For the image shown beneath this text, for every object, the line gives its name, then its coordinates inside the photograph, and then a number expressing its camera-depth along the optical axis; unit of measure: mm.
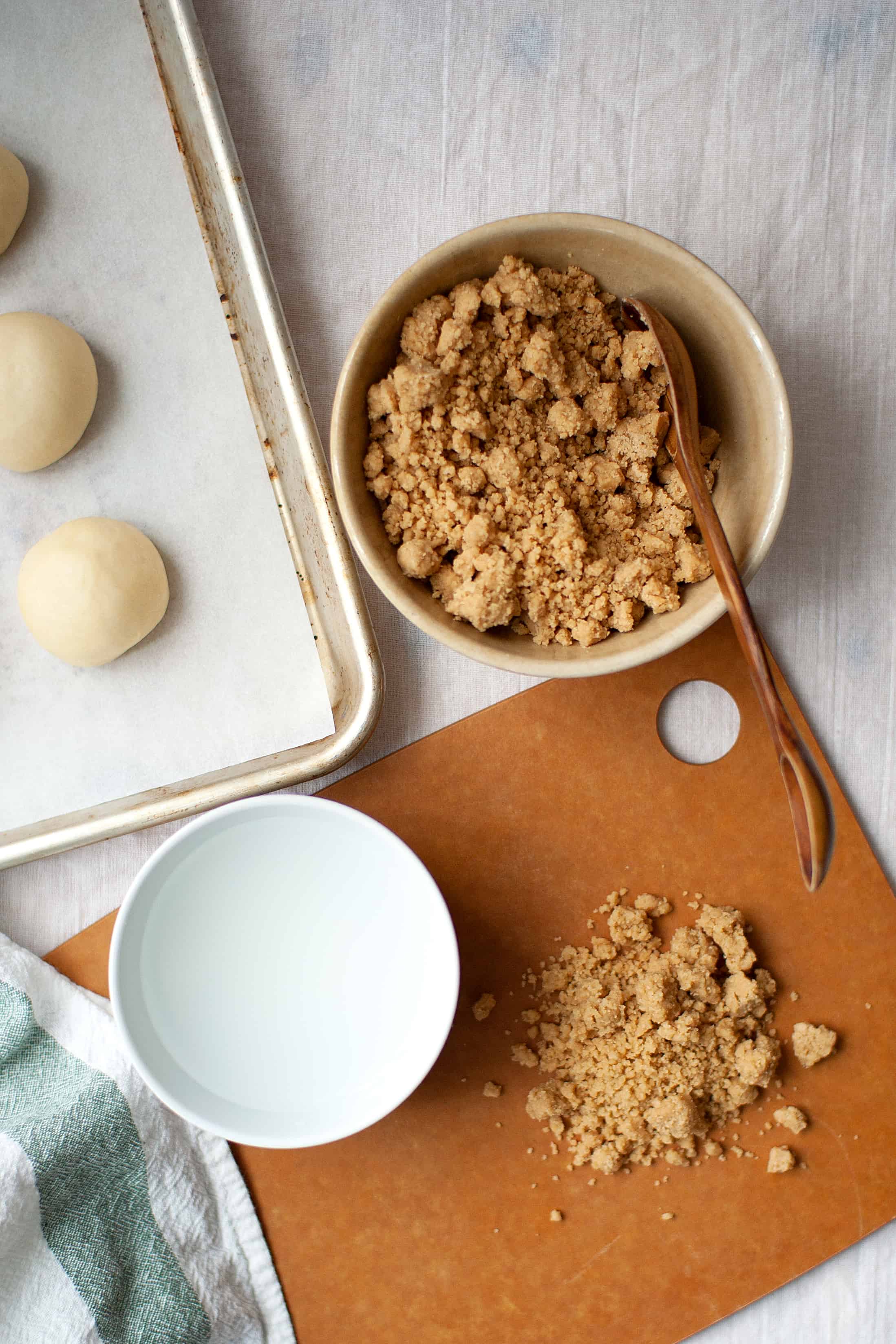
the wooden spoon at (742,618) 505
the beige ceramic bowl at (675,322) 560
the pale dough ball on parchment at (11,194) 657
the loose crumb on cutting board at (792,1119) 695
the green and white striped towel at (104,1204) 678
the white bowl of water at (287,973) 643
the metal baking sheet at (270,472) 669
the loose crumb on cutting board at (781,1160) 695
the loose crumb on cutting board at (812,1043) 691
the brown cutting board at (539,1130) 705
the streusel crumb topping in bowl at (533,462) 568
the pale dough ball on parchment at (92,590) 661
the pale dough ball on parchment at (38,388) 659
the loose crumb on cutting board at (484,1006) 695
